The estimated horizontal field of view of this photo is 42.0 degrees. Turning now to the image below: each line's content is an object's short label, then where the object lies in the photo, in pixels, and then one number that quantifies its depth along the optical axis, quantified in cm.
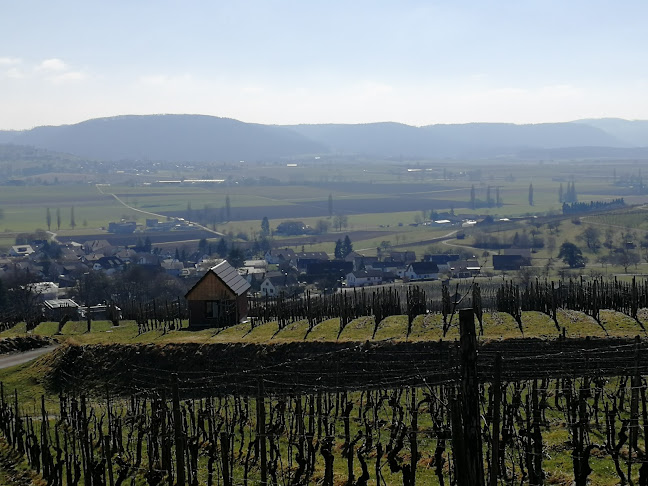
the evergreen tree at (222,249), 12744
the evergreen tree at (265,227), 16300
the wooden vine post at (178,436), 1481
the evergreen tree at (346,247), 12171
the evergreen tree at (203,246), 13415
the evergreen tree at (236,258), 10579
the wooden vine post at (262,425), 1537
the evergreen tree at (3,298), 7581
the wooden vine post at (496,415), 1203
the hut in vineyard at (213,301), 4325
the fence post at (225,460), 1480
